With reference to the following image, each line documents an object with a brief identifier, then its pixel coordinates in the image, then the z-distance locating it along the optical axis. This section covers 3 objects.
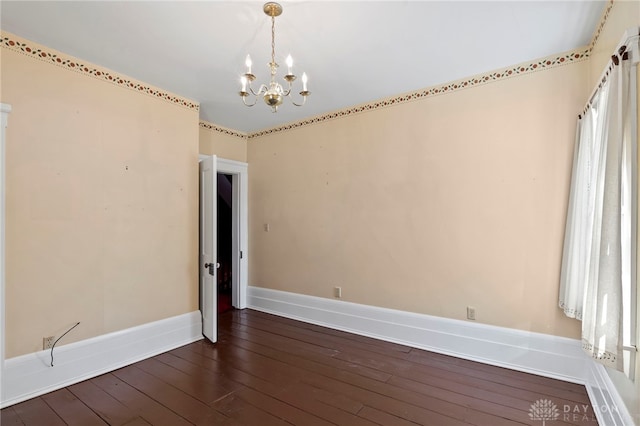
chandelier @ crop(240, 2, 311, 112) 2.01
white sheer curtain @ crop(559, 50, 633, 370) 1.57
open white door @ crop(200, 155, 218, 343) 3.54
